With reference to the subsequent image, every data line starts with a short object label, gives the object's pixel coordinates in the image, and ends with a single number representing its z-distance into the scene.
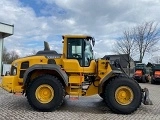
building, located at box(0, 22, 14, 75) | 12.52
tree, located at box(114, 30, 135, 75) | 21.49
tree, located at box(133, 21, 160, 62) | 20.85
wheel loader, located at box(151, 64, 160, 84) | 12.31
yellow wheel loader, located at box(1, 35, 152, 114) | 4.37
